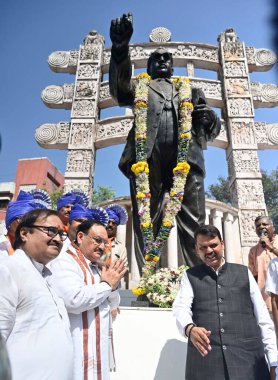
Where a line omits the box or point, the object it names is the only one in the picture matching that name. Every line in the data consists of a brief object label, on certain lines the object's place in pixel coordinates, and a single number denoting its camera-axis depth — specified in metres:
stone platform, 1.91
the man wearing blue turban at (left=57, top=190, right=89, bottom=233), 3.06
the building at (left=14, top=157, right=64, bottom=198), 17.75
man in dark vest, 1.48
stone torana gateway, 9.41
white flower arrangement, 2.47
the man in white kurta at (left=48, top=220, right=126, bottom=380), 1.43
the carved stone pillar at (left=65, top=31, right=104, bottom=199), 9.70
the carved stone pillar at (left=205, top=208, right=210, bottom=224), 8.89
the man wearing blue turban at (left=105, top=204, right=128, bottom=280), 3.13
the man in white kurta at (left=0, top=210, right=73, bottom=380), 1.04
